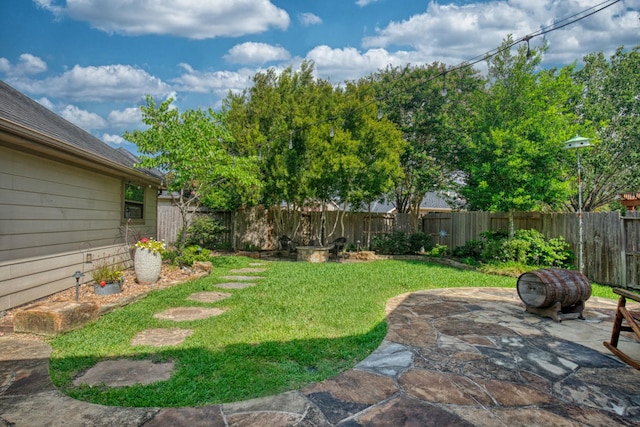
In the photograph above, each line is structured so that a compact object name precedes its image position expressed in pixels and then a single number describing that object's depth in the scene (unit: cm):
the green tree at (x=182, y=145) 737
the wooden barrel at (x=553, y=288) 450
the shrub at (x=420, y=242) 1212
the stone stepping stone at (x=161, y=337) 365
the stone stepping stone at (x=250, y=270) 871
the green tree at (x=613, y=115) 1106
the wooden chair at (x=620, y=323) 329
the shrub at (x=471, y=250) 1047
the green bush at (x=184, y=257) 821
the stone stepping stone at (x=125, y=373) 276
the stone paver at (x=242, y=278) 749
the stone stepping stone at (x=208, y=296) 567
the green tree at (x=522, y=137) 818
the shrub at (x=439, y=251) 1151
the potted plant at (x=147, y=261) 650
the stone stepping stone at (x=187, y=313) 460
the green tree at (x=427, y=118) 1256
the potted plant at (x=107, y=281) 557
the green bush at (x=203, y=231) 1240
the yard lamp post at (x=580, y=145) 660
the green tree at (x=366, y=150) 1044
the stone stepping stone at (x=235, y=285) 673
